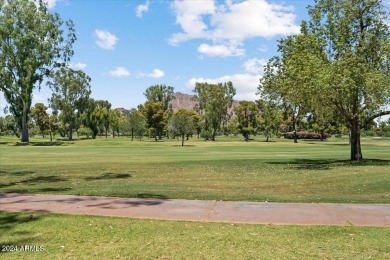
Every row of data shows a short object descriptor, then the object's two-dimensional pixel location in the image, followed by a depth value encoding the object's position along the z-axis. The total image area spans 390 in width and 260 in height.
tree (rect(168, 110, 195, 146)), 75.25
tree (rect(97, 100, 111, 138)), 115.88
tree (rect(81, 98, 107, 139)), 102.10
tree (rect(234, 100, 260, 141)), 108.28
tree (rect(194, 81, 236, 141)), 105.62
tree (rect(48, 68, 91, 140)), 92.50
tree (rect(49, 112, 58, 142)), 112.81
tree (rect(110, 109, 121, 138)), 124.36
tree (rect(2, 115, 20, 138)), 131.75
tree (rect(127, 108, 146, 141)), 99.50
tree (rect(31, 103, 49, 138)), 112.01
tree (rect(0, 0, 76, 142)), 64.38
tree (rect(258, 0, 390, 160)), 23.39
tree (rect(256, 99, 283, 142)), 103.31
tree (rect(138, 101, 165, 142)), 111.31
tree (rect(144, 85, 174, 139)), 126.50
